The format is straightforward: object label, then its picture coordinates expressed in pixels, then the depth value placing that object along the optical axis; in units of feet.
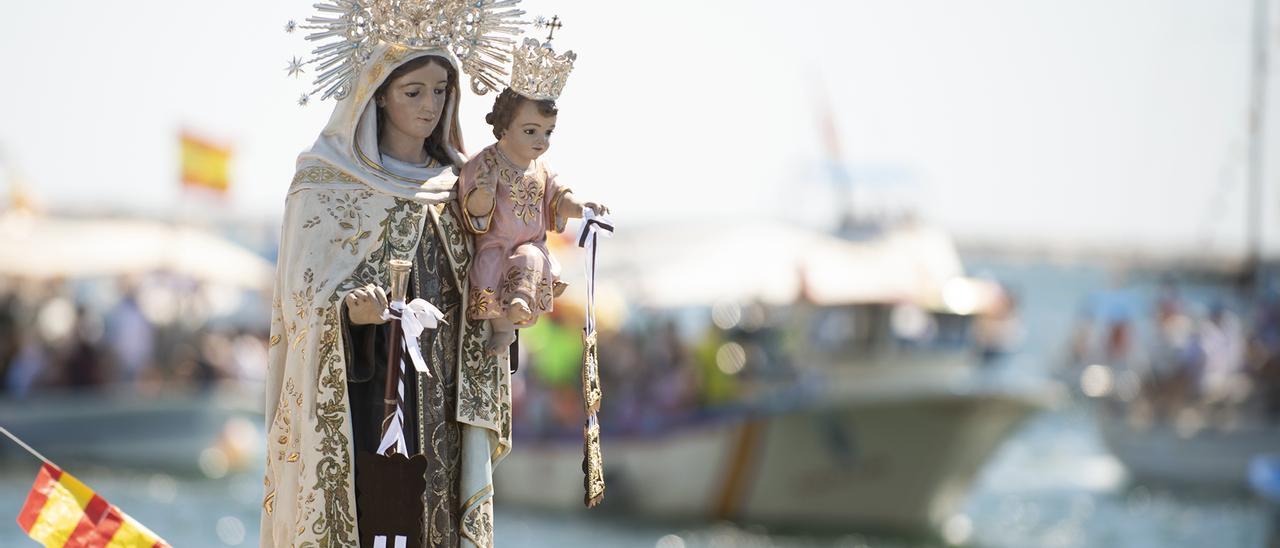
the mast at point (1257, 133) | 223.92
